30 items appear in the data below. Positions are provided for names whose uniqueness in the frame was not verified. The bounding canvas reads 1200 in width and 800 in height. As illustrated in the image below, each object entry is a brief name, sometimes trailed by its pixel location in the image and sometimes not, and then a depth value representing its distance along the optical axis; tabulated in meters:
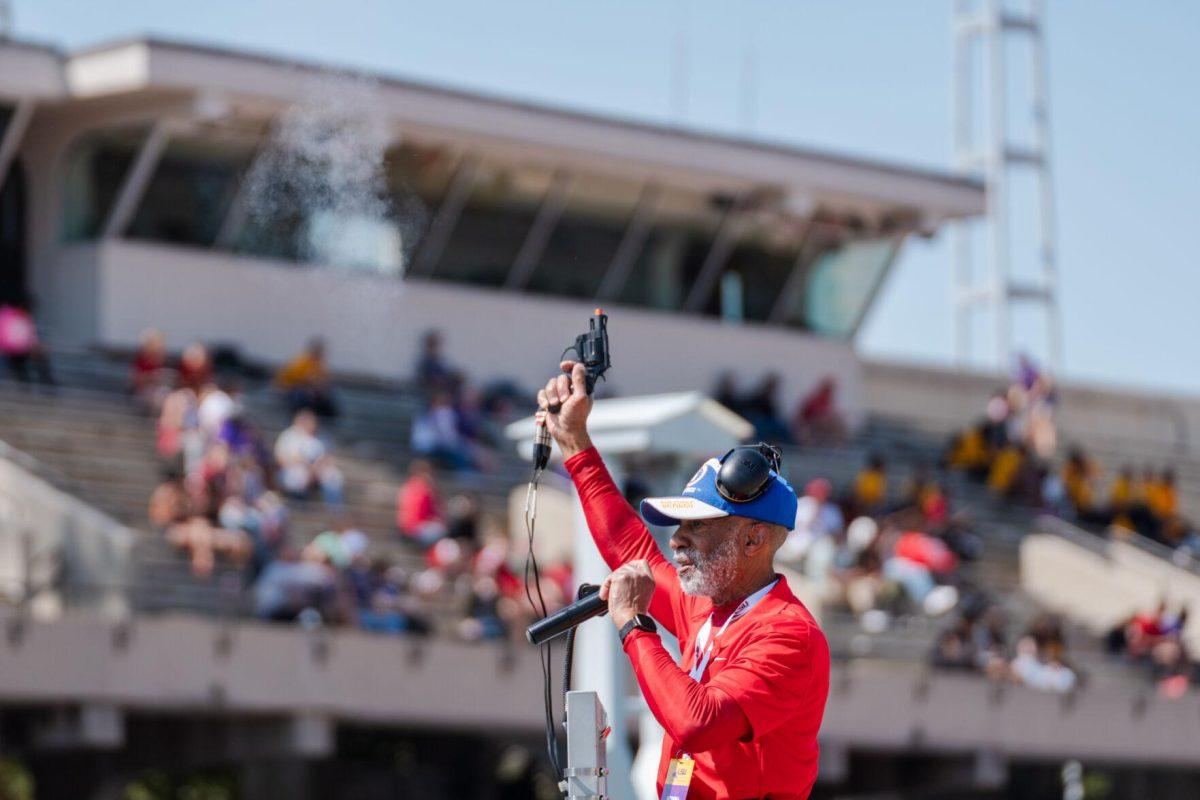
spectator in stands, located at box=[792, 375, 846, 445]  31.14
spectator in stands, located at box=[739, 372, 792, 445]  29.91
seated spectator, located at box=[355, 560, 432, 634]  19.72
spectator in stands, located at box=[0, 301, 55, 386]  22.77
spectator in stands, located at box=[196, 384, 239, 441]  21.09
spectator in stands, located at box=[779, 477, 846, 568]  23.05
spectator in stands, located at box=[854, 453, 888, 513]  26.58
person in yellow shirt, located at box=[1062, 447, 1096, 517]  31.00
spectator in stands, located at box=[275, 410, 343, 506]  21.98
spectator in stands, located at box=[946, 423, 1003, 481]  31.42
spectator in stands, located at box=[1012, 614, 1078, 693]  23.86
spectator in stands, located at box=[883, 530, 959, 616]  23.83
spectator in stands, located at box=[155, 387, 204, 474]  21.00
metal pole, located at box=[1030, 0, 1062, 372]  41.16
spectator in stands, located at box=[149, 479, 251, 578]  19.22
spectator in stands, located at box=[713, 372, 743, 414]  29.94
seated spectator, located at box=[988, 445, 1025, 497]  30.81
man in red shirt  5.98
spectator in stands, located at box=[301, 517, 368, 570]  19.32
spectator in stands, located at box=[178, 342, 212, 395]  22.53
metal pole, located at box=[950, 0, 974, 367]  41.84
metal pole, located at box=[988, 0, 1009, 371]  40.97
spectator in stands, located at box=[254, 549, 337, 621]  18.95
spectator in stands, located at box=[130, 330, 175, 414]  23.03
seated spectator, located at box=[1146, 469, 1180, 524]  30.94
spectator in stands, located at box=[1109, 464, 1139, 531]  30.28
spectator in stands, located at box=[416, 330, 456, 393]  26.88
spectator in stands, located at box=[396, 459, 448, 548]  21.95
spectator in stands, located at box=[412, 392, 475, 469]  24.70
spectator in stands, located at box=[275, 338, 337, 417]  24.83
